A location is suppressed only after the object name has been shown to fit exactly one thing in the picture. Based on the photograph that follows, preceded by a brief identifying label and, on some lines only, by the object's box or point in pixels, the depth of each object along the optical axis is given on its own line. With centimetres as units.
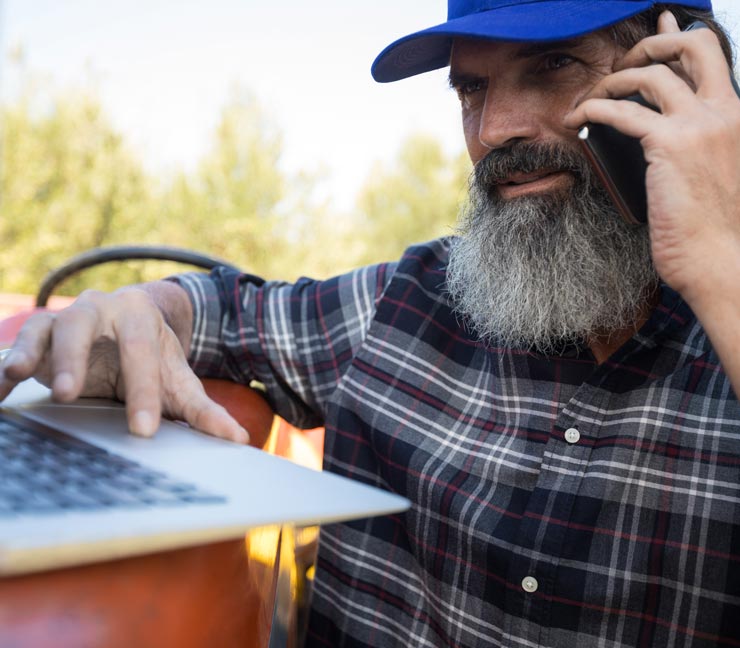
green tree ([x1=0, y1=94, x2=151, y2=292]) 1764
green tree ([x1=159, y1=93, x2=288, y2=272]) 2006
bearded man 91
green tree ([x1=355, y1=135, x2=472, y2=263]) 2477
